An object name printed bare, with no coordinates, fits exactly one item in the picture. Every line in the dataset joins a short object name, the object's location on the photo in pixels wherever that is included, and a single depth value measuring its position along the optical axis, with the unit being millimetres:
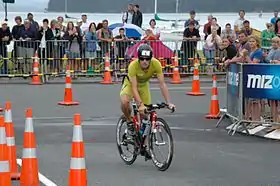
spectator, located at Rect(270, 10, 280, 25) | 27969
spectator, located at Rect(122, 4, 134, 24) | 28695
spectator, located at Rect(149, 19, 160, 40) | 26997
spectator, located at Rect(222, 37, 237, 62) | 17469
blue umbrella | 27984
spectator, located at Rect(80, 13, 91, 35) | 27838
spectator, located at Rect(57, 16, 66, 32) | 26219
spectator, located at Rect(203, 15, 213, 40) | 26741
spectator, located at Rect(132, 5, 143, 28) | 28431
